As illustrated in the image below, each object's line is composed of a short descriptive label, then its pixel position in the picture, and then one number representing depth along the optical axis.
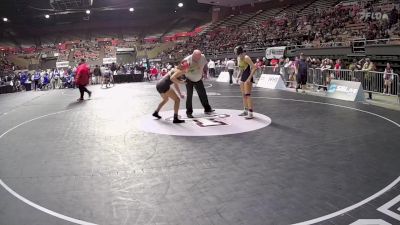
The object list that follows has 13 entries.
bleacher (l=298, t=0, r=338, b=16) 31.08
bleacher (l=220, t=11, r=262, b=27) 41.72
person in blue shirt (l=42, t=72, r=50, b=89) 23.66
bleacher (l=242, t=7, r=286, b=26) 38.18
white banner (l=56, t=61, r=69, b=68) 27.93
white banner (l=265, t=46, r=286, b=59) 22.85
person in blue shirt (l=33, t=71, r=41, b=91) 23.53
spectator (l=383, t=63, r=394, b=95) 11.07
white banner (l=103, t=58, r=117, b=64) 27.33
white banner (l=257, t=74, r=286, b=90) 15.79
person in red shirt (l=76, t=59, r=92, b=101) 13.97
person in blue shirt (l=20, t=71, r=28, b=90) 24.29
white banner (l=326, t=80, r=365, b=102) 11.02
